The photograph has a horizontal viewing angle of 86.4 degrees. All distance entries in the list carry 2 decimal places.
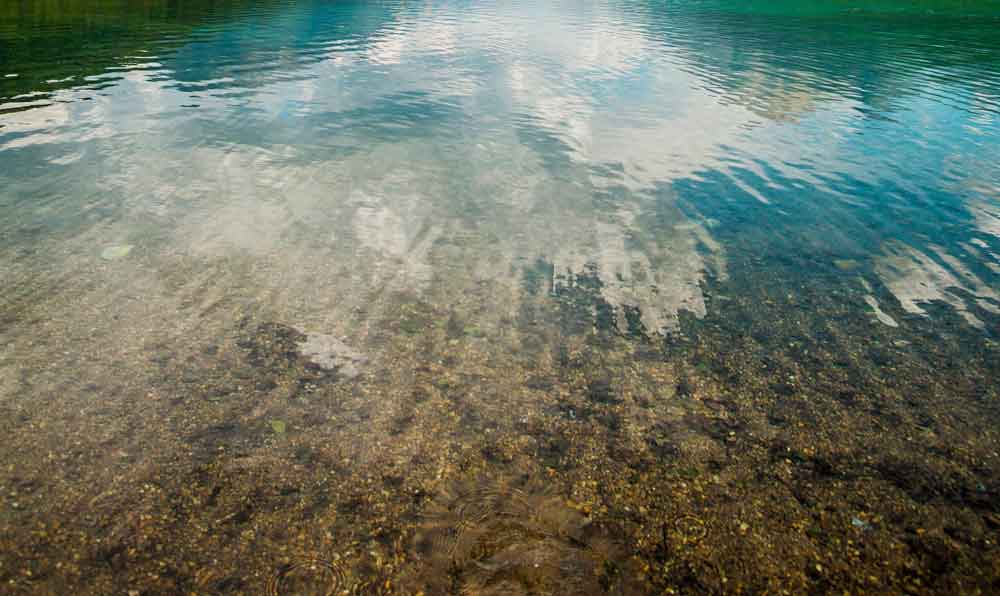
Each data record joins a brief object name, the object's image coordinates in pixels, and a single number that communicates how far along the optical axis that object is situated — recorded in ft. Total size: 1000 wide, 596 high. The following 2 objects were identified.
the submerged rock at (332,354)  26.66
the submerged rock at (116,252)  35.27
